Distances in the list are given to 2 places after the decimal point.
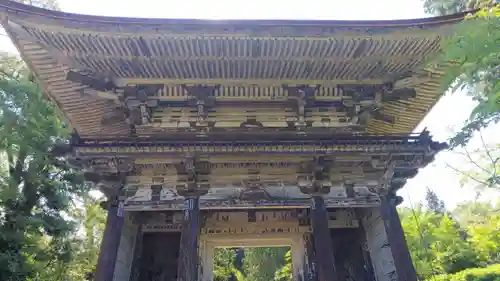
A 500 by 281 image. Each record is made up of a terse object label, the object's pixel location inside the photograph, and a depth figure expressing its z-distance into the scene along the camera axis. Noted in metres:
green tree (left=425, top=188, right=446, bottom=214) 66.64
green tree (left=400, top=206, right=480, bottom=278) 19.59
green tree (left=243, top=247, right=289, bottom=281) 26.73
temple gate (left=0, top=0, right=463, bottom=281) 6.75
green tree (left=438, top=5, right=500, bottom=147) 4.98
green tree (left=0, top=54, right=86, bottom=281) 12.28
